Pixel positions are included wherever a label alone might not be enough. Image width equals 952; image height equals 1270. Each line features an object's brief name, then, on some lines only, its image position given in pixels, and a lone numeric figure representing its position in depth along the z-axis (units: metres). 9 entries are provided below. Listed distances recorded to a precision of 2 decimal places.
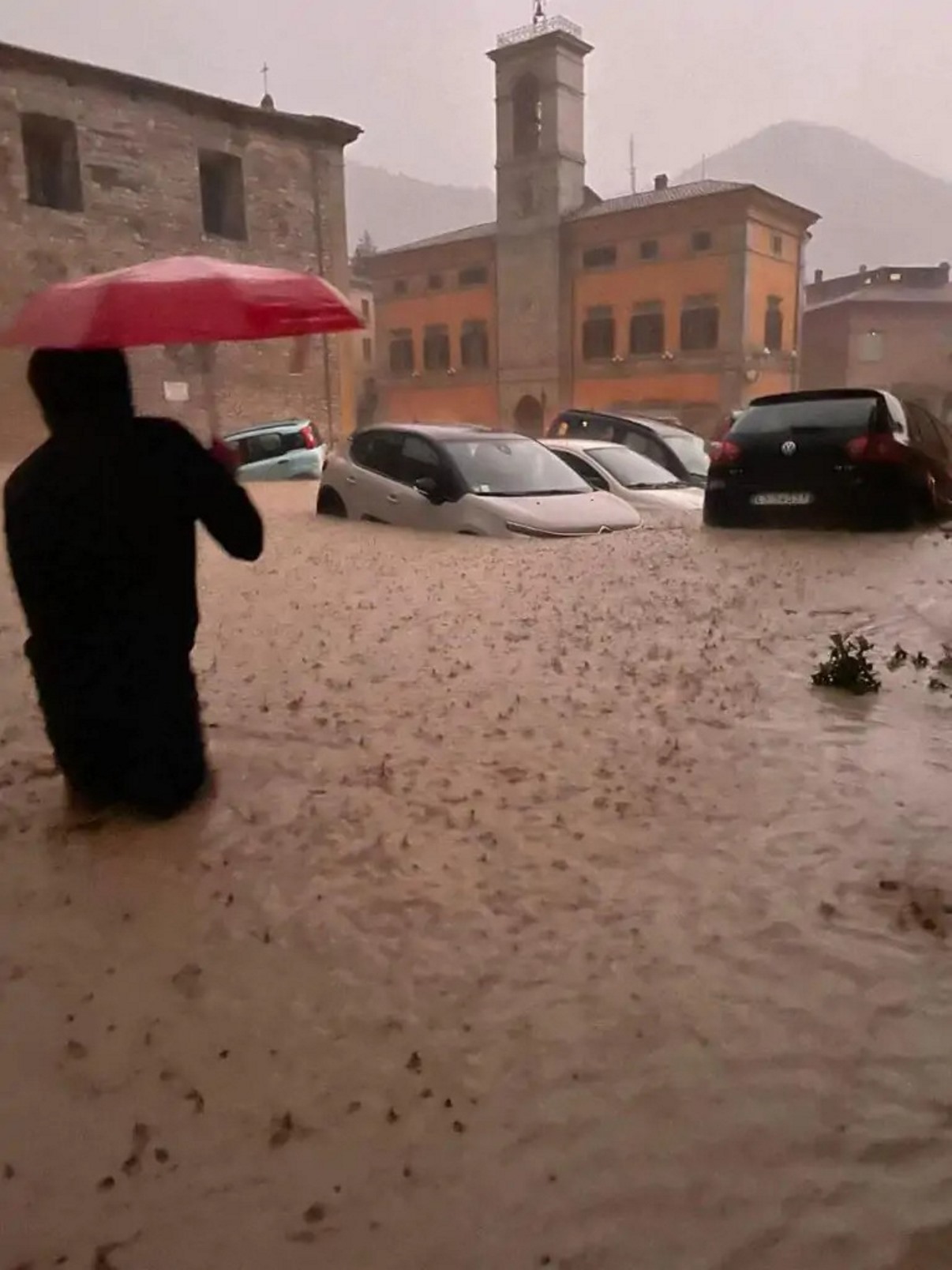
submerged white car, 10.92
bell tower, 31.53
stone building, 18.03
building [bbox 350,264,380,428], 38.59
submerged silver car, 9.07
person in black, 3.01
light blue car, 16.02
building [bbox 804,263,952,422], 37.91
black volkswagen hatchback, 8.49
